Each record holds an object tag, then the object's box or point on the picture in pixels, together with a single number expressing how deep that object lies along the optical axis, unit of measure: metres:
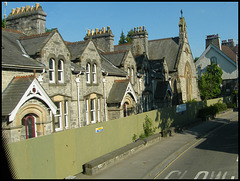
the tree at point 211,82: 43.91
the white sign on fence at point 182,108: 25.98
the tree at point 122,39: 79.19
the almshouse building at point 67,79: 13.36
